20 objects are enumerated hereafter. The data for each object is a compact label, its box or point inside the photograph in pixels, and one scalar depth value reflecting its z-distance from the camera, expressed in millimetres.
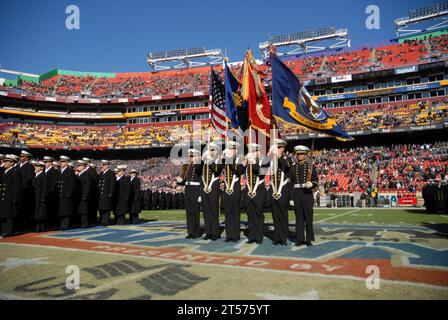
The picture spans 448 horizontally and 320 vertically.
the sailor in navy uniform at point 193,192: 7992
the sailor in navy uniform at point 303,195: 6781
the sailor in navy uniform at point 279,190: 6987
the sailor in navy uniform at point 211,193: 7785
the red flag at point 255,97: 10461
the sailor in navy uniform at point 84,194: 10703
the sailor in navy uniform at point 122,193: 11842
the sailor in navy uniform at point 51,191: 9703
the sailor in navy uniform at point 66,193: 10039
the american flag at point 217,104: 11777
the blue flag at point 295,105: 8422
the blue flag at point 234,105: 10797
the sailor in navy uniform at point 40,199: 9391
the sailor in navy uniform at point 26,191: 9519
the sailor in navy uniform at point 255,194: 7207
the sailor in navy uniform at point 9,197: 8523
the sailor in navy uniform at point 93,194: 11429
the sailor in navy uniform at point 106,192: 11133
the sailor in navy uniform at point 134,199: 12438
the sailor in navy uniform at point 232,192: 7430
